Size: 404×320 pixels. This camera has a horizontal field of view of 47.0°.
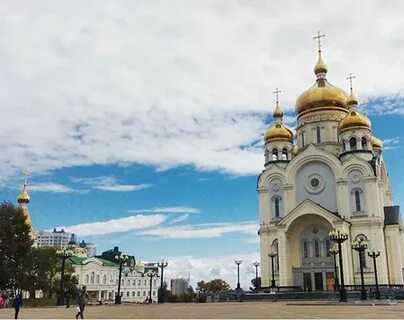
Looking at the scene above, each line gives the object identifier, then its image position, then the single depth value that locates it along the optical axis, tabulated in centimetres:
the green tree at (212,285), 8088
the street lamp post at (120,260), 3699
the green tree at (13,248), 3747
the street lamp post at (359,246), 3378
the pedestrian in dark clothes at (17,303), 1800
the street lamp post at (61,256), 3282
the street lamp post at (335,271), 3634
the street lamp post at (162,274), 4294
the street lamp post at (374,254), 3712
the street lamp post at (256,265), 4741
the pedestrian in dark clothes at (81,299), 1669
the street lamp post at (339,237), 2782
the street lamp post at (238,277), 4621
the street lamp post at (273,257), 4466
